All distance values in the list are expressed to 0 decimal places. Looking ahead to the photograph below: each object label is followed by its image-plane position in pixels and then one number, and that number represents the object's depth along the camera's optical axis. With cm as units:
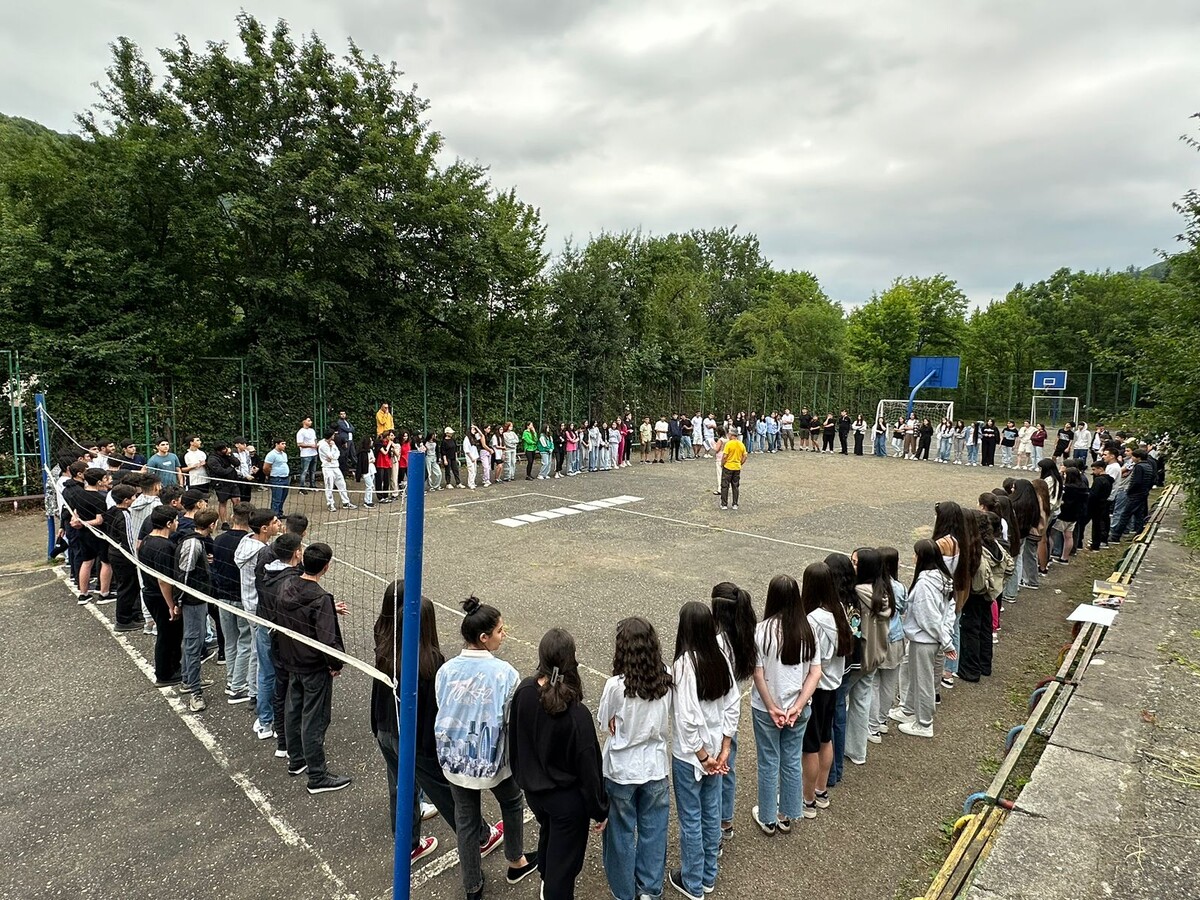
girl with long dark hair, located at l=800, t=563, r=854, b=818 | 389
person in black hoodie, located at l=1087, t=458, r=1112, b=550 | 1042
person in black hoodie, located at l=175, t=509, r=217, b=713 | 543
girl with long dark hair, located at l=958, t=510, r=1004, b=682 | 590
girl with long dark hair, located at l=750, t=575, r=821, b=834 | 369
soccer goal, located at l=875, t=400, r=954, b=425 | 3131
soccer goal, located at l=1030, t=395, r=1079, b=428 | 3603
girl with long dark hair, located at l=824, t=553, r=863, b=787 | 423
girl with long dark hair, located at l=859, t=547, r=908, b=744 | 452
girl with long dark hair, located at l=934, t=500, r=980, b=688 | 544
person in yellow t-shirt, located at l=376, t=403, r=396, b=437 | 1669
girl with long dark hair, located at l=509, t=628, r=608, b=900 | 298
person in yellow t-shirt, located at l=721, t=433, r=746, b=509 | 1376
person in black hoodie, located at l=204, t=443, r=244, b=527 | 1137
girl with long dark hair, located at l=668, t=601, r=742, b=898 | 327
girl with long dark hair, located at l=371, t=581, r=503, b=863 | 341
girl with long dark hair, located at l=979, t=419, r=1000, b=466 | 2195
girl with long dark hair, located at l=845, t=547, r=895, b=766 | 428
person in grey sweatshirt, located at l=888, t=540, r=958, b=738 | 497
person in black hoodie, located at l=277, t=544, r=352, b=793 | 416
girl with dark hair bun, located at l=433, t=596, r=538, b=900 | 321
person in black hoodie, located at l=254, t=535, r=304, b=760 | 436
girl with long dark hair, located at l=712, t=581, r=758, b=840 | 350
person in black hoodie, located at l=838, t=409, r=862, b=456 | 2533
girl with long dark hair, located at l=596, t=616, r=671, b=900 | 312
